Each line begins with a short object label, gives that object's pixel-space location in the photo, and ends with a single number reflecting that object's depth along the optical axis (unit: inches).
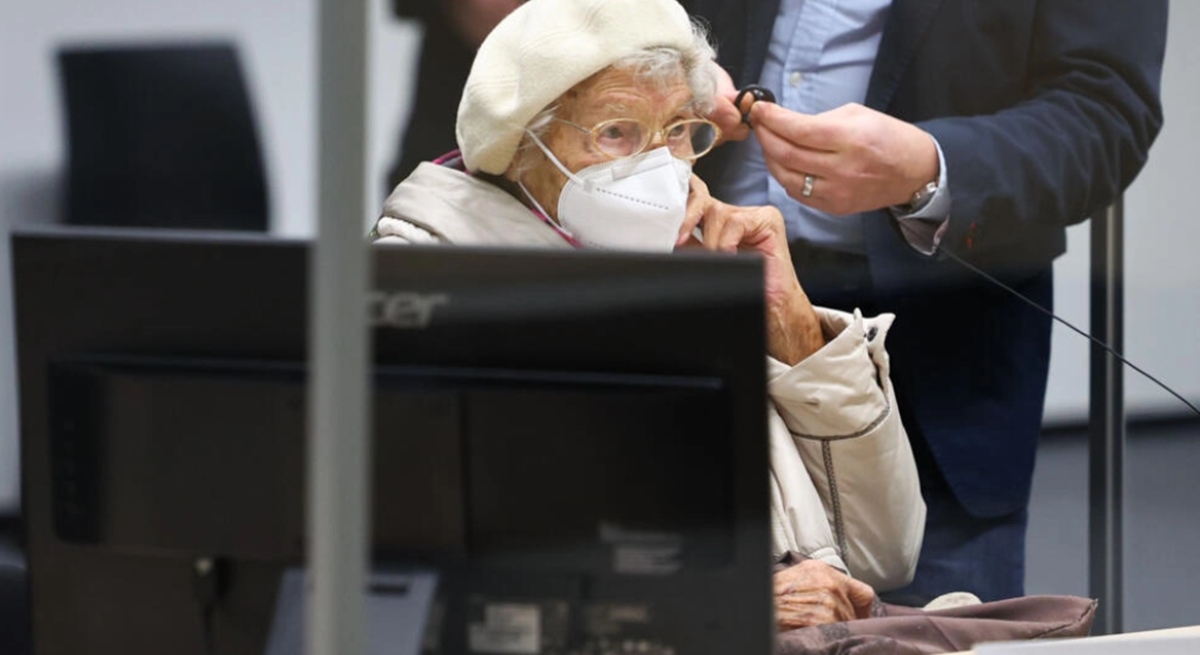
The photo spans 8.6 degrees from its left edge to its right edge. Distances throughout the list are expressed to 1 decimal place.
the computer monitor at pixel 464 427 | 248.5
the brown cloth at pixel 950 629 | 283.4
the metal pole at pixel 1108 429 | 314.0
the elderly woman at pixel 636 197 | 294.7
